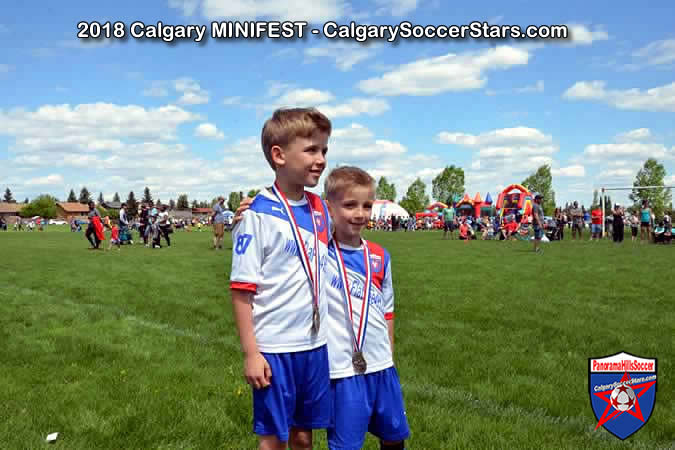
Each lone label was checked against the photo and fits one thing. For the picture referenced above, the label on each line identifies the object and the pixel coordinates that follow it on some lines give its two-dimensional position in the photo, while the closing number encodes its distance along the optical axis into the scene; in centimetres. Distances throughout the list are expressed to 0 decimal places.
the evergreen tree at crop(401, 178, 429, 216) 10288
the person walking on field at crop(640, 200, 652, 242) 2579
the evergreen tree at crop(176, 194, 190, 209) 18725
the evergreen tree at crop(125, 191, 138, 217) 14415
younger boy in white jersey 258
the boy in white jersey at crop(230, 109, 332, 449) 239
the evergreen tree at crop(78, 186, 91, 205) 17650
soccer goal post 3266
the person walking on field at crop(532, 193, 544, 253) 1977
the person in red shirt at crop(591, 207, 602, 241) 3086
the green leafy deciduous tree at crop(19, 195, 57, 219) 14525
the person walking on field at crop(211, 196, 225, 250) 2069
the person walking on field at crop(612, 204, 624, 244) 2528
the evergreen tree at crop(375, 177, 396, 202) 11219
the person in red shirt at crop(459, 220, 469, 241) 3123
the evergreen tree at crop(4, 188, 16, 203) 18675
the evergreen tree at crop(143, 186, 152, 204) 15790
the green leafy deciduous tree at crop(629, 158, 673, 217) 6359
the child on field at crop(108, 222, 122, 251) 2427
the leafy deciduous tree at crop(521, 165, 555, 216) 8306
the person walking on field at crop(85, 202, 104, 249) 2181
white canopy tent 7527
